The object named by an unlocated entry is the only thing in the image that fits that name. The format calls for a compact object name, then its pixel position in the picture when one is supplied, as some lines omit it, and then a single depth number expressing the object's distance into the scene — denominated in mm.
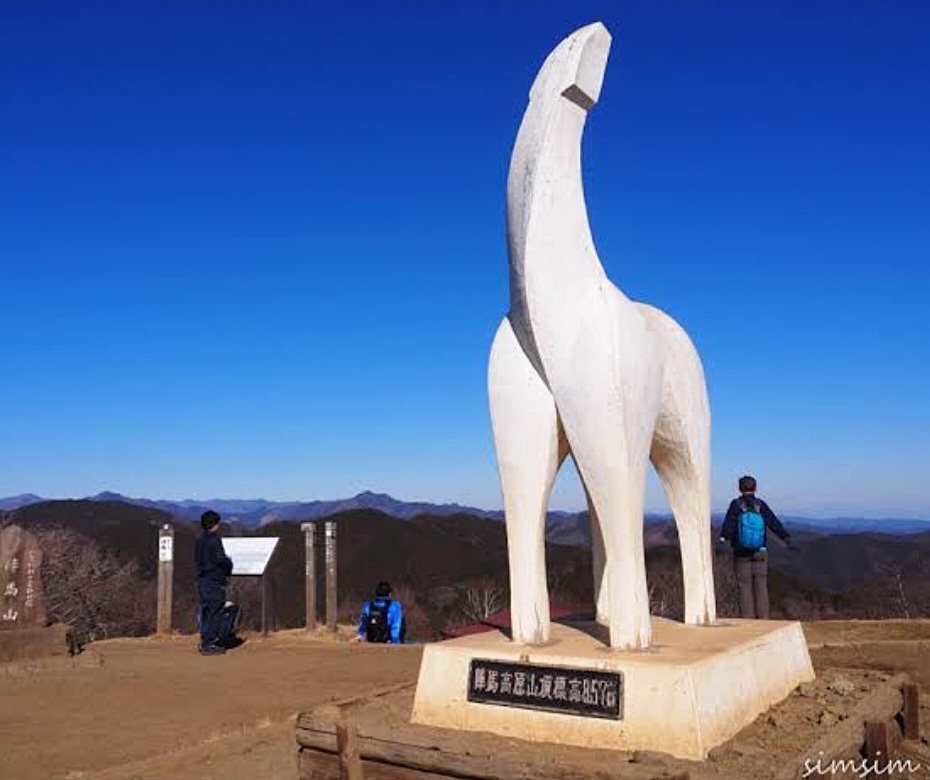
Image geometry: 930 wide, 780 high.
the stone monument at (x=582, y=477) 4492
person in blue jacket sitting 9883
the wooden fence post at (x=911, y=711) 5355
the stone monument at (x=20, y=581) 9141
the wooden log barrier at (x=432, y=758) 3695
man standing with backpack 7211
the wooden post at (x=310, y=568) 11508
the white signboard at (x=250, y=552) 10781
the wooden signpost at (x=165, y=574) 11000
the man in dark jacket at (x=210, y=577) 9289
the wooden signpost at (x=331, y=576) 11508
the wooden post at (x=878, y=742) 4305
